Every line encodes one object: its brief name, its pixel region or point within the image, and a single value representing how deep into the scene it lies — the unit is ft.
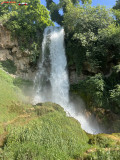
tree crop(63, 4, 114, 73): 41.83
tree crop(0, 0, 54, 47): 49.26
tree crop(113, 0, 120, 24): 46.28
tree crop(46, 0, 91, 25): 67.51
